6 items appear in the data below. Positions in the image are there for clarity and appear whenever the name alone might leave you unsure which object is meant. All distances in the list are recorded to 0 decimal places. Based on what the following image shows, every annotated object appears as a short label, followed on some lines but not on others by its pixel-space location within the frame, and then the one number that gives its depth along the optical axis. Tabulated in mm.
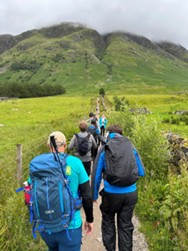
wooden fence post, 6216
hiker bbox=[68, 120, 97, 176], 6409
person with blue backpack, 2906
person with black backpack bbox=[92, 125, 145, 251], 3975
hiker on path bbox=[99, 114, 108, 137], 14388
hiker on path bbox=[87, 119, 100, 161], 9117
